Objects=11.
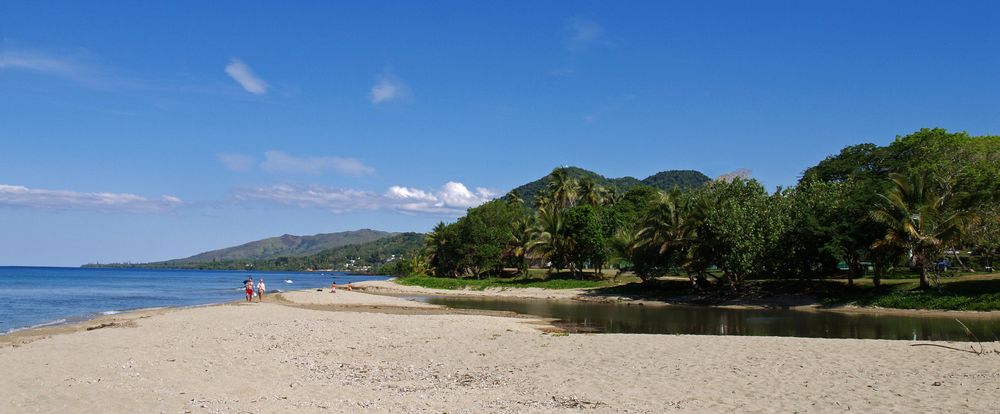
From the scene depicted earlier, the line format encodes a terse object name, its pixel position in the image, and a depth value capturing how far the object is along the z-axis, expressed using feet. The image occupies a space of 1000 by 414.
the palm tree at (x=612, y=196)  356.18
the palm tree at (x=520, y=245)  244.01
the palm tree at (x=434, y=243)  301.22
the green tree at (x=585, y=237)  218.07
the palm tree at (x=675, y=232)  166.09
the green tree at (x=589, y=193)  324.60
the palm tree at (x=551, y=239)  231.09
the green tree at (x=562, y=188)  318.04
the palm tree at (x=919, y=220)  128.77
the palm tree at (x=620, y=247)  189.67
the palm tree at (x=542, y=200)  322.96
